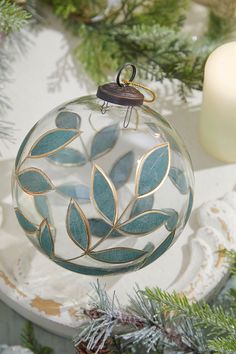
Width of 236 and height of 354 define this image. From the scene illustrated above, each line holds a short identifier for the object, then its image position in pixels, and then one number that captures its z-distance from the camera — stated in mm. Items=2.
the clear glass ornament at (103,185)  473
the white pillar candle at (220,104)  563
